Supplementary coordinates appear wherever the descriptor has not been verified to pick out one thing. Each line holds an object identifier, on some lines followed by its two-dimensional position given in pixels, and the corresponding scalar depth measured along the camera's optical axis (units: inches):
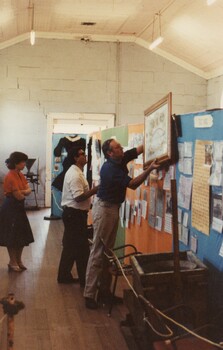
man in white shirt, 197.0
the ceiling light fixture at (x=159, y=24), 381.3
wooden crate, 123.6
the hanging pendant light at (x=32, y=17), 364.7
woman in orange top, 224.8
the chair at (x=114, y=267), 155.9
